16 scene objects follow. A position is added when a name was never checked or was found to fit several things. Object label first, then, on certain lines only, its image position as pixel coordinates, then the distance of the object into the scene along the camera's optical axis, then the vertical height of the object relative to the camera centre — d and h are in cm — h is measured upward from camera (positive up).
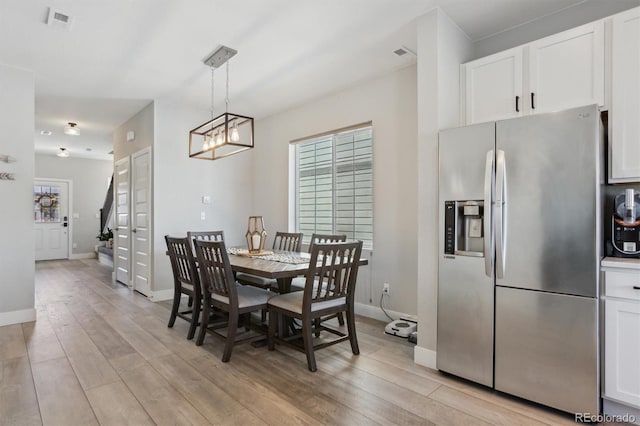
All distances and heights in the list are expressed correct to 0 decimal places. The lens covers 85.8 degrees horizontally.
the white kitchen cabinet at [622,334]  185 -66
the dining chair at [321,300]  253 -69
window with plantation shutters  404 +37
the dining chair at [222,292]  269 -68
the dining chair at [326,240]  337 -29
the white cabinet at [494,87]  251 +96
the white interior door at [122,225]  541 -19
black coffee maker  211 -8
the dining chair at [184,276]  318 -61
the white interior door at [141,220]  477 -10
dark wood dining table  257 -43
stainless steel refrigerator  192 -26
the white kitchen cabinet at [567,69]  218 +96
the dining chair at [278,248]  360 -42
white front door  837 -14
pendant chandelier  315 +82
